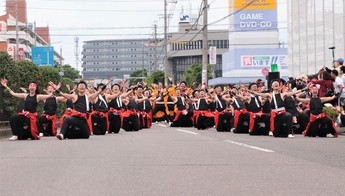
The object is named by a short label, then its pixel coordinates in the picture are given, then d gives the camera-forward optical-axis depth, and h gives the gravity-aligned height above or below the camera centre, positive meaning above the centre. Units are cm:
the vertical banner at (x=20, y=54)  6639 +526
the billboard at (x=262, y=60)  7694 +469
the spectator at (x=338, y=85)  1922 +31
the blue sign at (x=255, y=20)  8519 +1111
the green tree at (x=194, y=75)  8831 +329
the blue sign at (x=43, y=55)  5750 +433
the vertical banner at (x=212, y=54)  5557 +404
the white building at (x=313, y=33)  4200 +502
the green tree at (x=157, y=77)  10306 +368
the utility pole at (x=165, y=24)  6681 +839
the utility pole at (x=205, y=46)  3703 +320
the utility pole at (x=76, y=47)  13592 +1210
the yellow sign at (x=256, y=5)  8431 +1336
